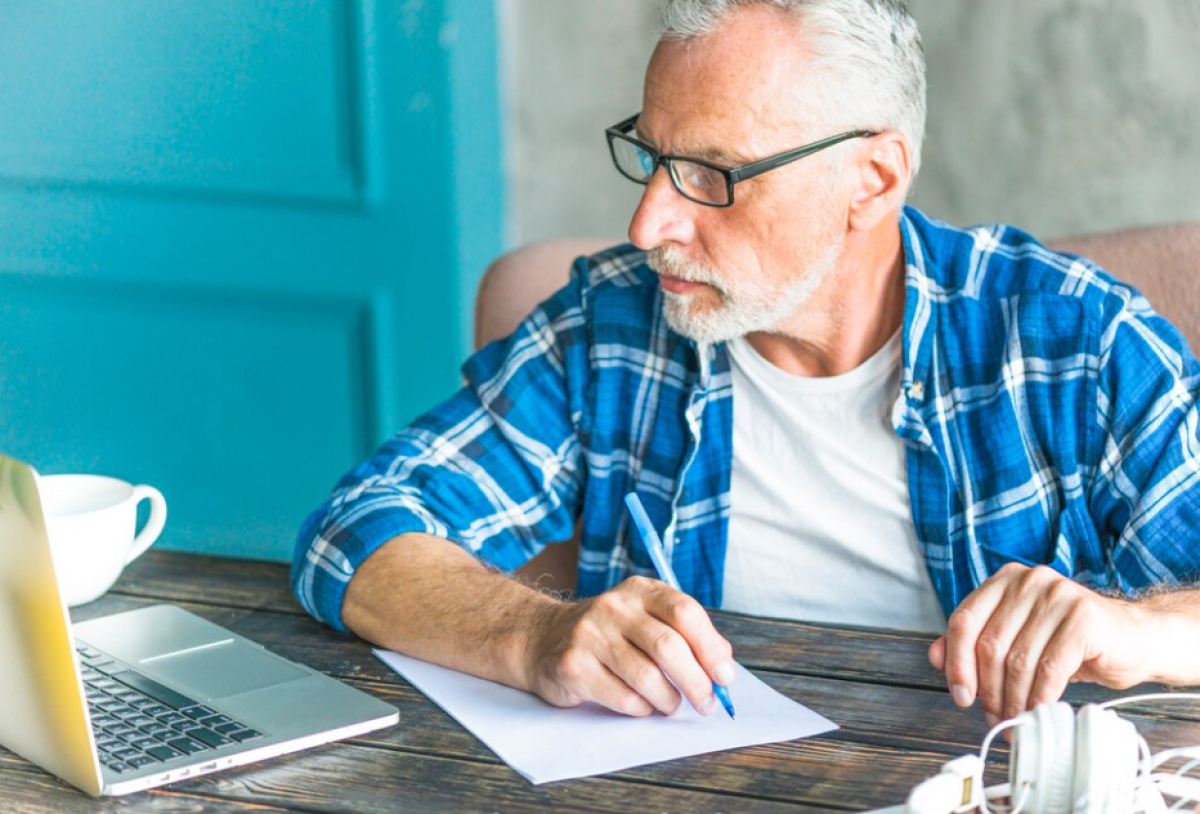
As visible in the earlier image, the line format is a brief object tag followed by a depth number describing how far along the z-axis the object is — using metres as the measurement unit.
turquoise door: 2.75
